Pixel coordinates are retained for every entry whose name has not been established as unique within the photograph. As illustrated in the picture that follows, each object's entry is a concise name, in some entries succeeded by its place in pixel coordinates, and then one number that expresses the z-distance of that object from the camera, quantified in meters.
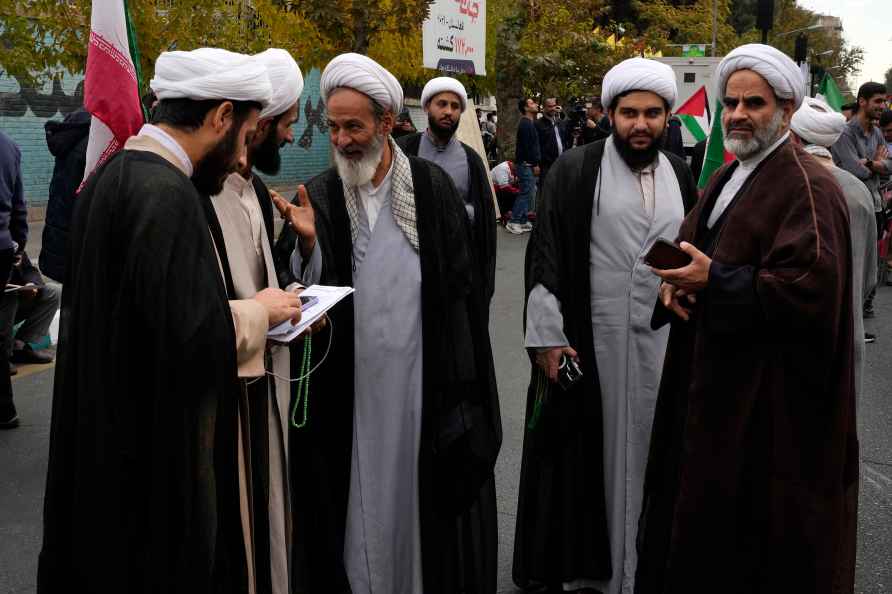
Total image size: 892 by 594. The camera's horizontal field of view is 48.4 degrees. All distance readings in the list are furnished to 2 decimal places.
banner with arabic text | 11.26
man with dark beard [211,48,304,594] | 2.78
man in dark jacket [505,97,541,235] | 15.46
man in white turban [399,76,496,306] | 5.97
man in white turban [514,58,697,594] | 3.72
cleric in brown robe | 2.81
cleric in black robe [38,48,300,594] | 2.16
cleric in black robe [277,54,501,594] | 3.36
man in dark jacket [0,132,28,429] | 5.79
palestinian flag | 13.38
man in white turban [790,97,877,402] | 3.58
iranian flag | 4.45
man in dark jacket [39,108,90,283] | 6.08
